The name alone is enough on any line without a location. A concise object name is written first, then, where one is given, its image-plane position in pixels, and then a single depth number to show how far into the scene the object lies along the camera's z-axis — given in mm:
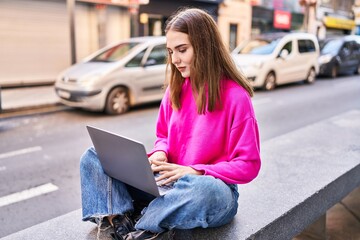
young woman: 1829
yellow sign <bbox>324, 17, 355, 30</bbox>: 26031
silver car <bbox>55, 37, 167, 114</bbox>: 7516
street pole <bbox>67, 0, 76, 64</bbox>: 9961
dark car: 14961
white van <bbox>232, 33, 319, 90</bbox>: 10969
